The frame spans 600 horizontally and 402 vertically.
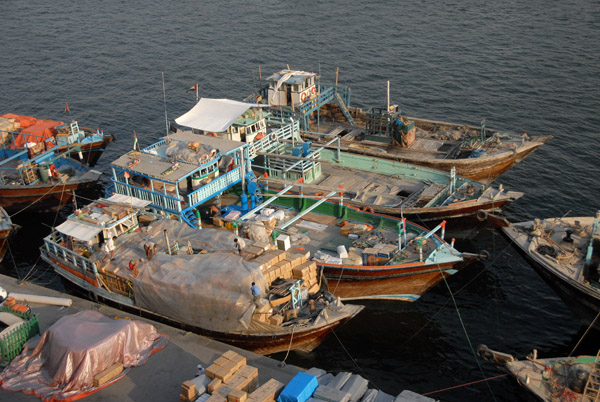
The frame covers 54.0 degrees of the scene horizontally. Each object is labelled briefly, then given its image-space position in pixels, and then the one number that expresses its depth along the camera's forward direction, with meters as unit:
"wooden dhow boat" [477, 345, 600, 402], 19.41
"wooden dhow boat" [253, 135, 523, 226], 31.72
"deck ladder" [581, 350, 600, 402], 19.12
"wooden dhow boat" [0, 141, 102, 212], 36.22
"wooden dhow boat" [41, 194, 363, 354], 23.28
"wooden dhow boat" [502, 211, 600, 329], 24.95
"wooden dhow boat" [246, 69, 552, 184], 37.12
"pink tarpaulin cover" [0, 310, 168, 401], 20.09
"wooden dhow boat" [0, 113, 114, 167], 39.59
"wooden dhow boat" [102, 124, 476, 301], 26.91
